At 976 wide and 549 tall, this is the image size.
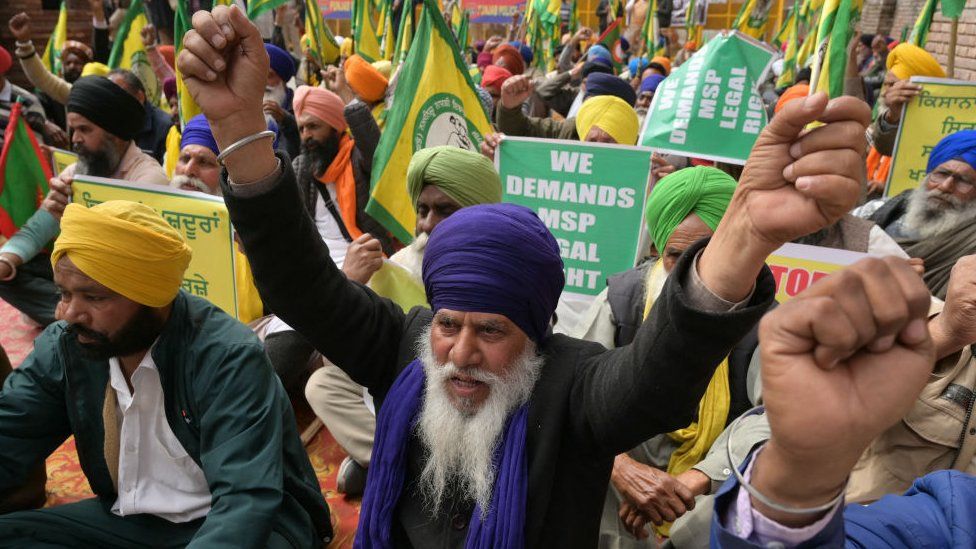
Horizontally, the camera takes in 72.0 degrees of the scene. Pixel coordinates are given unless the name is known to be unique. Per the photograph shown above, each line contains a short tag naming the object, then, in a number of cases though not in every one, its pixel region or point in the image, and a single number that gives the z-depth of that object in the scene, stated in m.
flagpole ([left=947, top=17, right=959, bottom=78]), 4.87
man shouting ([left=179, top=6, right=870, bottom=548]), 1.19
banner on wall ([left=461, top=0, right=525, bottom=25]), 10.99
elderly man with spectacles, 3.54
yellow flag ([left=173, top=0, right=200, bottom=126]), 4.31
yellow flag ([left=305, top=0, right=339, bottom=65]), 7.64
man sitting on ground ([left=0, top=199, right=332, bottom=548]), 2.09
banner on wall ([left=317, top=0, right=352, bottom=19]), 12.15
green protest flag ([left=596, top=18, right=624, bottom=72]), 9.98
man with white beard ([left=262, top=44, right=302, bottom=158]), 5.69
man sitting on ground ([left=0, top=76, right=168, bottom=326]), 4.12
